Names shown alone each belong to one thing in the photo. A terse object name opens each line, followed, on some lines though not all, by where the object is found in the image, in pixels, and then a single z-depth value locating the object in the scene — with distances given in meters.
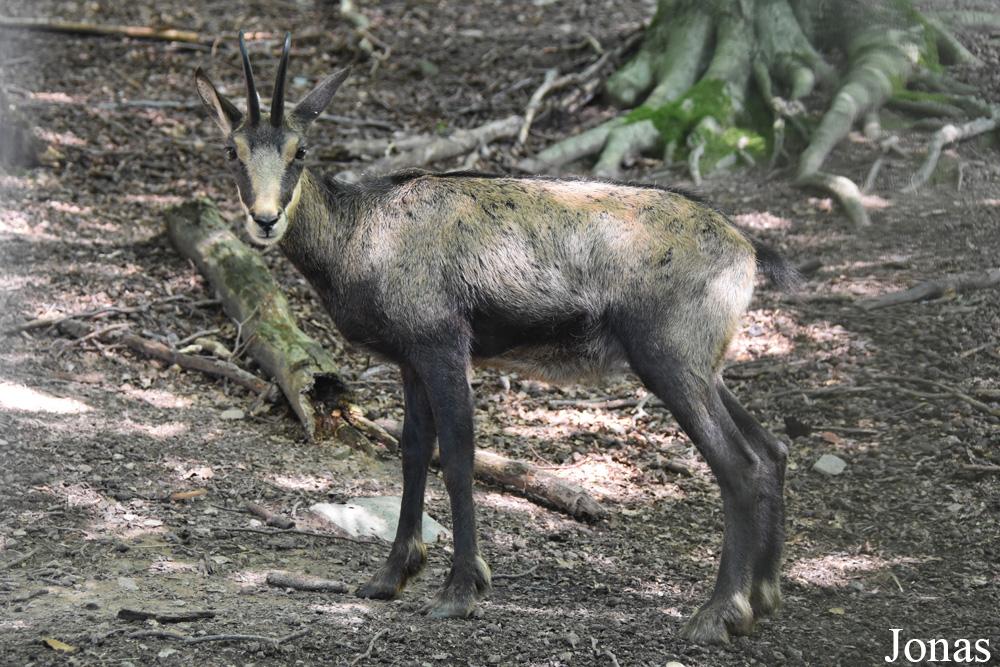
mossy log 12.77
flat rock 10.70
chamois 8.83
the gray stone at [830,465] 11.75
